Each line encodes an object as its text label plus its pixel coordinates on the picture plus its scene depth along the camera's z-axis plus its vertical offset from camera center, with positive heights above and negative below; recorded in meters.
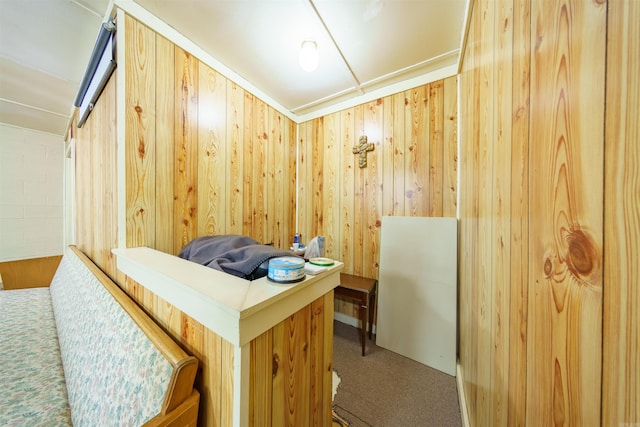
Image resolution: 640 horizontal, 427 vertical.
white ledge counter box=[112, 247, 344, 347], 0.50 -0.25
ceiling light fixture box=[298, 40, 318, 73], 1.36 +1.08
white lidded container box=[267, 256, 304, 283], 0.64 -0.20
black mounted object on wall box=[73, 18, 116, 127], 1.16 +1.00
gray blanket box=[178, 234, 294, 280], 0.77 -0.20
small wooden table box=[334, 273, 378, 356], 1.68 -0.72
